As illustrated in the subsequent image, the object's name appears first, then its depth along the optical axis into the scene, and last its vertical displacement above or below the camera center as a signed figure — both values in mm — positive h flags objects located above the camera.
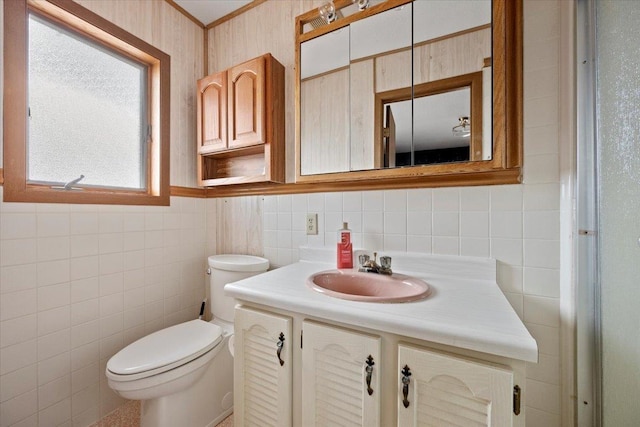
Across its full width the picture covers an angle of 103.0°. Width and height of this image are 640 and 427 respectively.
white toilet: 1036 -671
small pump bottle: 1232 -182
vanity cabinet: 598 -469
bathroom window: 1088 +546
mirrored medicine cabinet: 976 +530
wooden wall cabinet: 1461 +571
